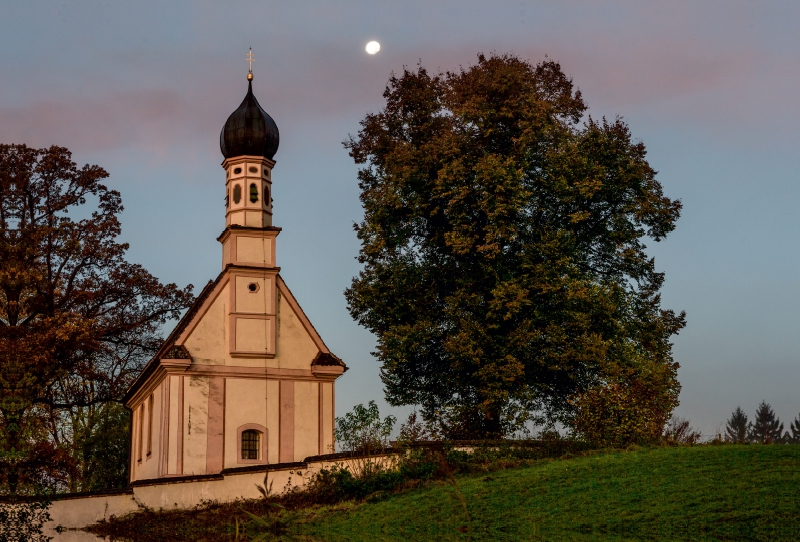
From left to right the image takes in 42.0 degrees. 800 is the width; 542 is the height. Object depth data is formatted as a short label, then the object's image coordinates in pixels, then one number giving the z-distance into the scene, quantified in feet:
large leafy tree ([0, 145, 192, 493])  111.04
